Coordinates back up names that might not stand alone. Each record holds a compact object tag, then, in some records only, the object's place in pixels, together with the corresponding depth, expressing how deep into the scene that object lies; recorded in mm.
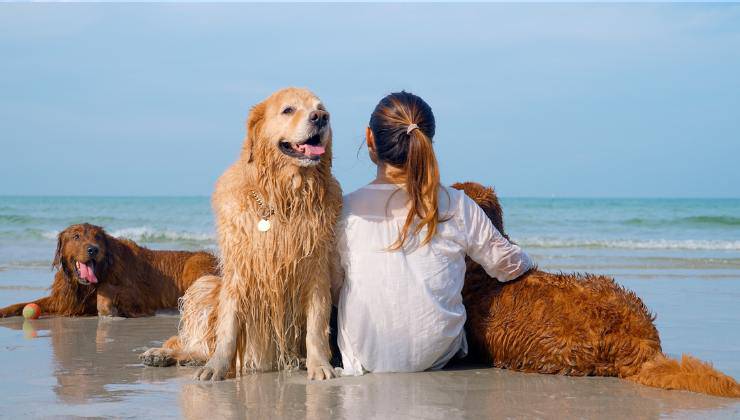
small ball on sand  7453
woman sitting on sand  4594
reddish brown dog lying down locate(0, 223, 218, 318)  7805
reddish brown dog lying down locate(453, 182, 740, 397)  4297
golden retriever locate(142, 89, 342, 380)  4570
